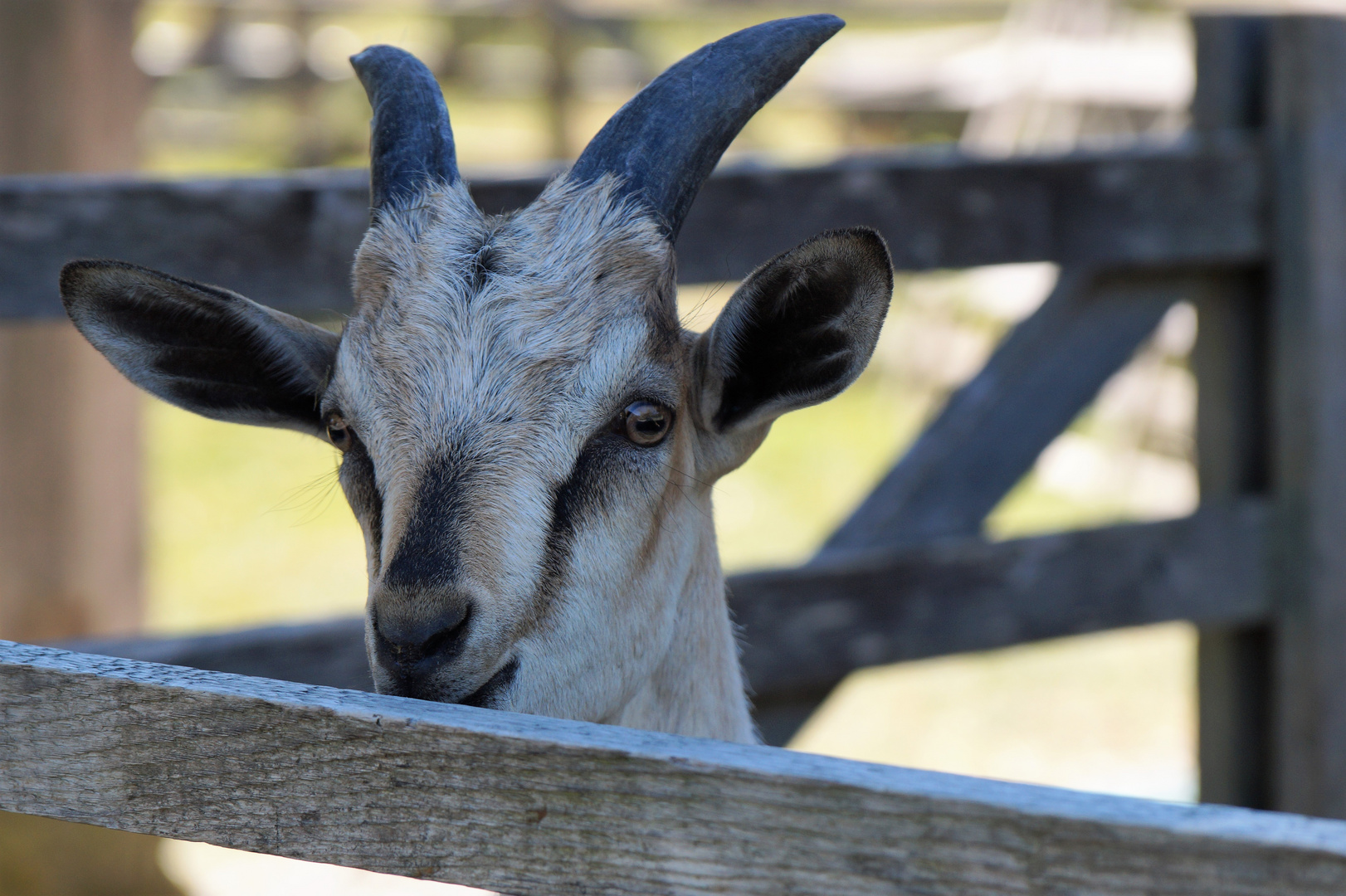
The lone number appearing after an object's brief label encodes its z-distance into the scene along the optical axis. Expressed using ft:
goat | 13.00
